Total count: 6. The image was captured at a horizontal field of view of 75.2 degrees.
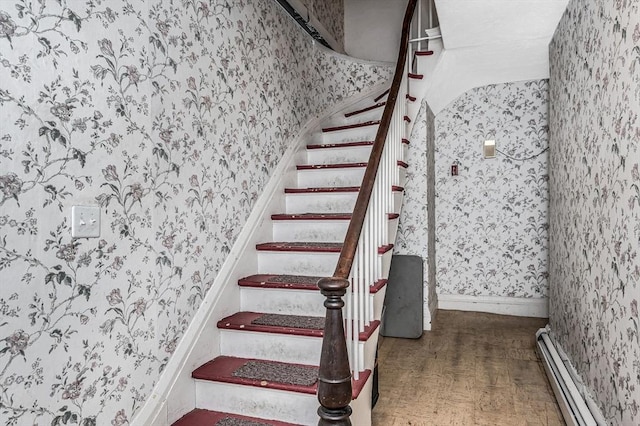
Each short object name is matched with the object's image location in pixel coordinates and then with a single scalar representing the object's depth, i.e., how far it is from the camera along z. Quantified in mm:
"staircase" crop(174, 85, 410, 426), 1943
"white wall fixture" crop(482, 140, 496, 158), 4363
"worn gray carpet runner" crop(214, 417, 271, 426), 1898
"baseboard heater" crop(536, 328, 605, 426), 2061
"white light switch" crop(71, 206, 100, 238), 1484
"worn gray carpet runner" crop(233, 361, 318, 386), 1941
